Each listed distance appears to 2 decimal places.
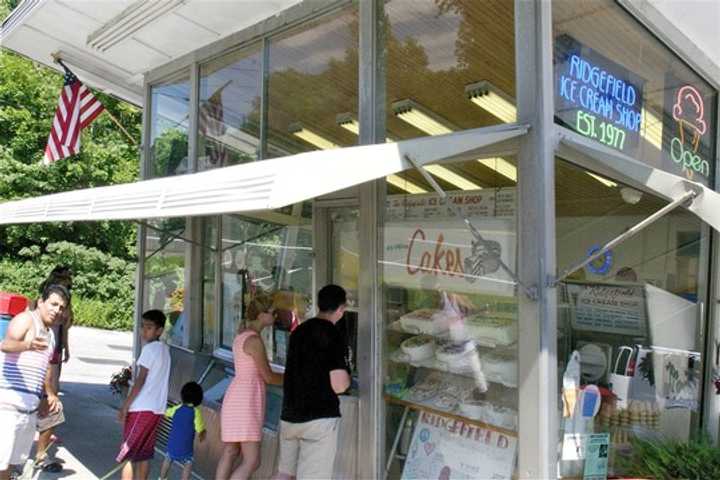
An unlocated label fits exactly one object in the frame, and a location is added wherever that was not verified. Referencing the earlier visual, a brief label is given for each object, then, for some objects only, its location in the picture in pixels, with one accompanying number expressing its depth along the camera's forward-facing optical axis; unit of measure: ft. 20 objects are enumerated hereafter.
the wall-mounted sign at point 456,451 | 12.33
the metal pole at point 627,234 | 11.38
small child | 15.15
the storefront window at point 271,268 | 18.93
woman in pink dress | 14.53
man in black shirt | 13.05
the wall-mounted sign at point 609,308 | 14.02
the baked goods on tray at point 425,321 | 13.84
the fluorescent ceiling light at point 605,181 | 13.54
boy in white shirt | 15.07
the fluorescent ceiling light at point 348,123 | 16.28
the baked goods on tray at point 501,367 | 12.15
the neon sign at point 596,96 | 12.64
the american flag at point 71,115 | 27.43
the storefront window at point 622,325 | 12.83
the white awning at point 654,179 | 12.41
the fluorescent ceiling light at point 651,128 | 15.30
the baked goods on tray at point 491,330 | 12.27
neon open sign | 16.46
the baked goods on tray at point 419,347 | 14.08
